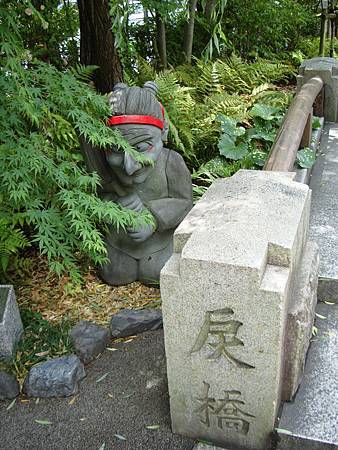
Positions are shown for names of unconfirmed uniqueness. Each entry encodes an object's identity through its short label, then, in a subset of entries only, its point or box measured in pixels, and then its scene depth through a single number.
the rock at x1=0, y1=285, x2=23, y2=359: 3.00
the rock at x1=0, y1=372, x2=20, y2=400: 2.87
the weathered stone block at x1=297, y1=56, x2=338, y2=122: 5.76
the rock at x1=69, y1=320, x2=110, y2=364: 3.13
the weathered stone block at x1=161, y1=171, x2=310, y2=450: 1.91
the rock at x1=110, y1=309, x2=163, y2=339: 3.32
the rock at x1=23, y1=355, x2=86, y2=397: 2.86
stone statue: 3.43
